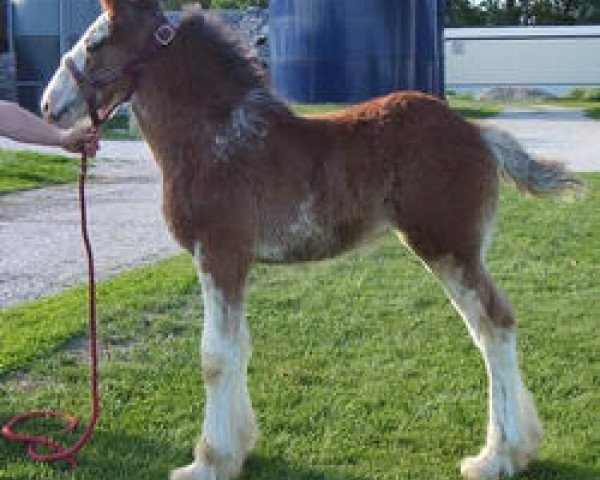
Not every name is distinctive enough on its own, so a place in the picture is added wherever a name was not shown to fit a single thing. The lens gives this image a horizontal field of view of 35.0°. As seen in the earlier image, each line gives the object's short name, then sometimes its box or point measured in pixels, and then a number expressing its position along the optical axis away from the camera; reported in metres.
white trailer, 43.72
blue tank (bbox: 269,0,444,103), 24.33
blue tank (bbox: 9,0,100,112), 27.53
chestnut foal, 3.96
